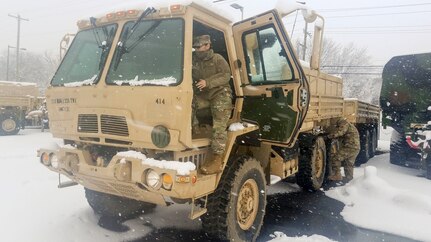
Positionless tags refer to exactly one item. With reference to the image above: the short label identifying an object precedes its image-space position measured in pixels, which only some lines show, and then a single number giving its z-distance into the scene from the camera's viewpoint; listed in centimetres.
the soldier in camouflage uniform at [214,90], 367
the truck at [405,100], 938
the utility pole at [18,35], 3836
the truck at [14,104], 1641
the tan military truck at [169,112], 333
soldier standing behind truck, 787
